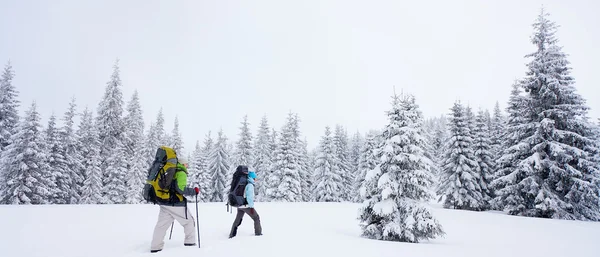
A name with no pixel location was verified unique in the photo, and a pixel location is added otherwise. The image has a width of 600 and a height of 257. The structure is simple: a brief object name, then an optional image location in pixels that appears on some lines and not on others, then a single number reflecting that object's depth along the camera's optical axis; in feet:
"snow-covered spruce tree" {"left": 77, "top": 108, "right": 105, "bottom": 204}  108.06
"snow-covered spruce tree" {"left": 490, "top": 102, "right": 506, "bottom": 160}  100.80
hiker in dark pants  27.96
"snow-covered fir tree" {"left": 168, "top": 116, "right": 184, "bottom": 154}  148.36
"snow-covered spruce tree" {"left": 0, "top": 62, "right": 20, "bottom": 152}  95.04
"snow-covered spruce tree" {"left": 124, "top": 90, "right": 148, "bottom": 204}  117.39
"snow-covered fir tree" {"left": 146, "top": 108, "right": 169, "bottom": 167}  145.28
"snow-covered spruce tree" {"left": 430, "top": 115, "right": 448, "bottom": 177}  219.41
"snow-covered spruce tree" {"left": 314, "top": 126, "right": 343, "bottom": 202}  140.36
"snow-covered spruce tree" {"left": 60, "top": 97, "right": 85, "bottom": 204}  114.62
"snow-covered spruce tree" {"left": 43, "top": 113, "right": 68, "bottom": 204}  104.94
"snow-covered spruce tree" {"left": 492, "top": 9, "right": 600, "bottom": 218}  62.28
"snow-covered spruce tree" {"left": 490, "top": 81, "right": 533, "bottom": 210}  69.51
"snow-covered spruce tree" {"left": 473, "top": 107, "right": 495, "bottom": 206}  91.91
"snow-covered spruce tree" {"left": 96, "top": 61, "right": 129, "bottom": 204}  112.06
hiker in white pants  21.68
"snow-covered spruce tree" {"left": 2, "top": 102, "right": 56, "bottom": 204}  86.84
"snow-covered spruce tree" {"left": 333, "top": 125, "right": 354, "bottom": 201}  157.74
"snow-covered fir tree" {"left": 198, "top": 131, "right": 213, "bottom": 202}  148.25
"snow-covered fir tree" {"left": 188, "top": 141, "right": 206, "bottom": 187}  151.43
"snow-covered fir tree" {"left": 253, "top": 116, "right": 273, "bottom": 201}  147.87
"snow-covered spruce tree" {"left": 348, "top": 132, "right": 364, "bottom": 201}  185.28
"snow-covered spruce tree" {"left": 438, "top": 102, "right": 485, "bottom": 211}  88.33
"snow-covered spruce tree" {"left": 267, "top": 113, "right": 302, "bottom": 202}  123.75
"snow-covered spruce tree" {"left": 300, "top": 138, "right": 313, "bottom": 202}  144.05
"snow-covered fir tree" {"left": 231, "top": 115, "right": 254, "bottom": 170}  143.29
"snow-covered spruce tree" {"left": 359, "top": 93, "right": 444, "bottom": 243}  34.17
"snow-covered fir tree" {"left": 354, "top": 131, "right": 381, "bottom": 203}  123.96
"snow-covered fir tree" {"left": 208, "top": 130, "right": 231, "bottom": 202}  149.69
